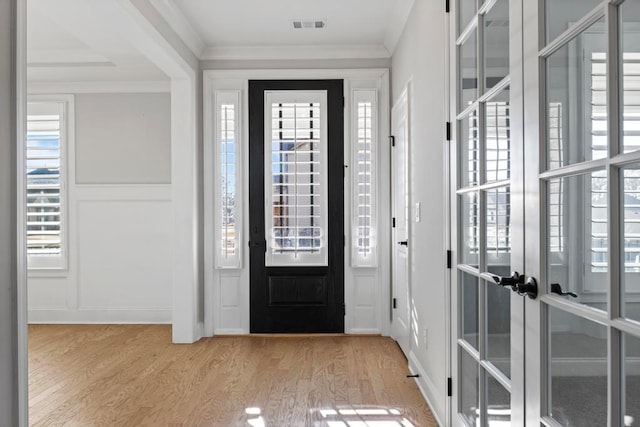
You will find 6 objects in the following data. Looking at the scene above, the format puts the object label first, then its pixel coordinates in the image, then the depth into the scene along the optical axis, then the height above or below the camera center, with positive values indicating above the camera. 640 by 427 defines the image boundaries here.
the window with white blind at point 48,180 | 5.55 +0.38
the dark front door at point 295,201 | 5.00 +0.14
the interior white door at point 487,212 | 1.76 +0.02
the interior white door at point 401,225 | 4.12 -0.07
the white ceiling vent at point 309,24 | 4.29 +1.61
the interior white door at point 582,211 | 1.13 +0.01
